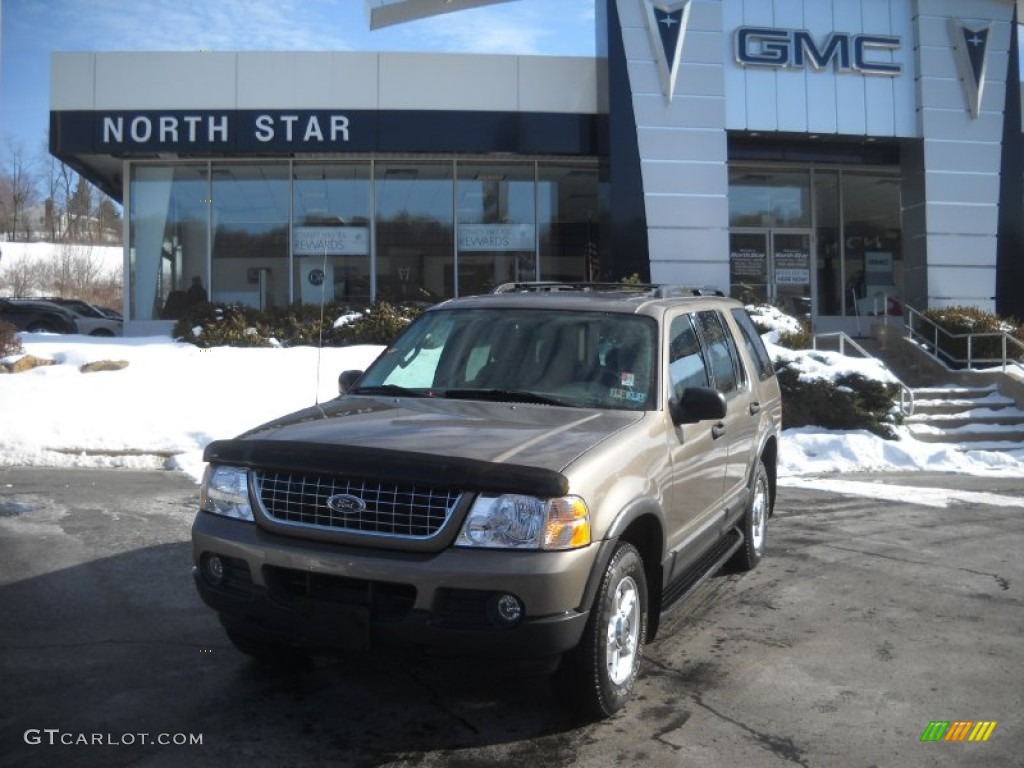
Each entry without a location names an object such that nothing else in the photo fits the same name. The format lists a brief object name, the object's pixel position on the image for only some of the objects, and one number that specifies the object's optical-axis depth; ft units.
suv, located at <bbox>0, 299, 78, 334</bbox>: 87.35
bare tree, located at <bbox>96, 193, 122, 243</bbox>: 242.78
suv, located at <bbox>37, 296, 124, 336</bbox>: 90.64
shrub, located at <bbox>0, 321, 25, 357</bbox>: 46.55
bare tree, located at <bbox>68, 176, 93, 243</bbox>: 230.07
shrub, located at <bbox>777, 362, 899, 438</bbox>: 40.81
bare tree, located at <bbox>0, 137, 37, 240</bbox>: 223.92
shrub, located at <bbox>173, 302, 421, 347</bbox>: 54.60
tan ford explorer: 11.43
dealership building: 59.82
